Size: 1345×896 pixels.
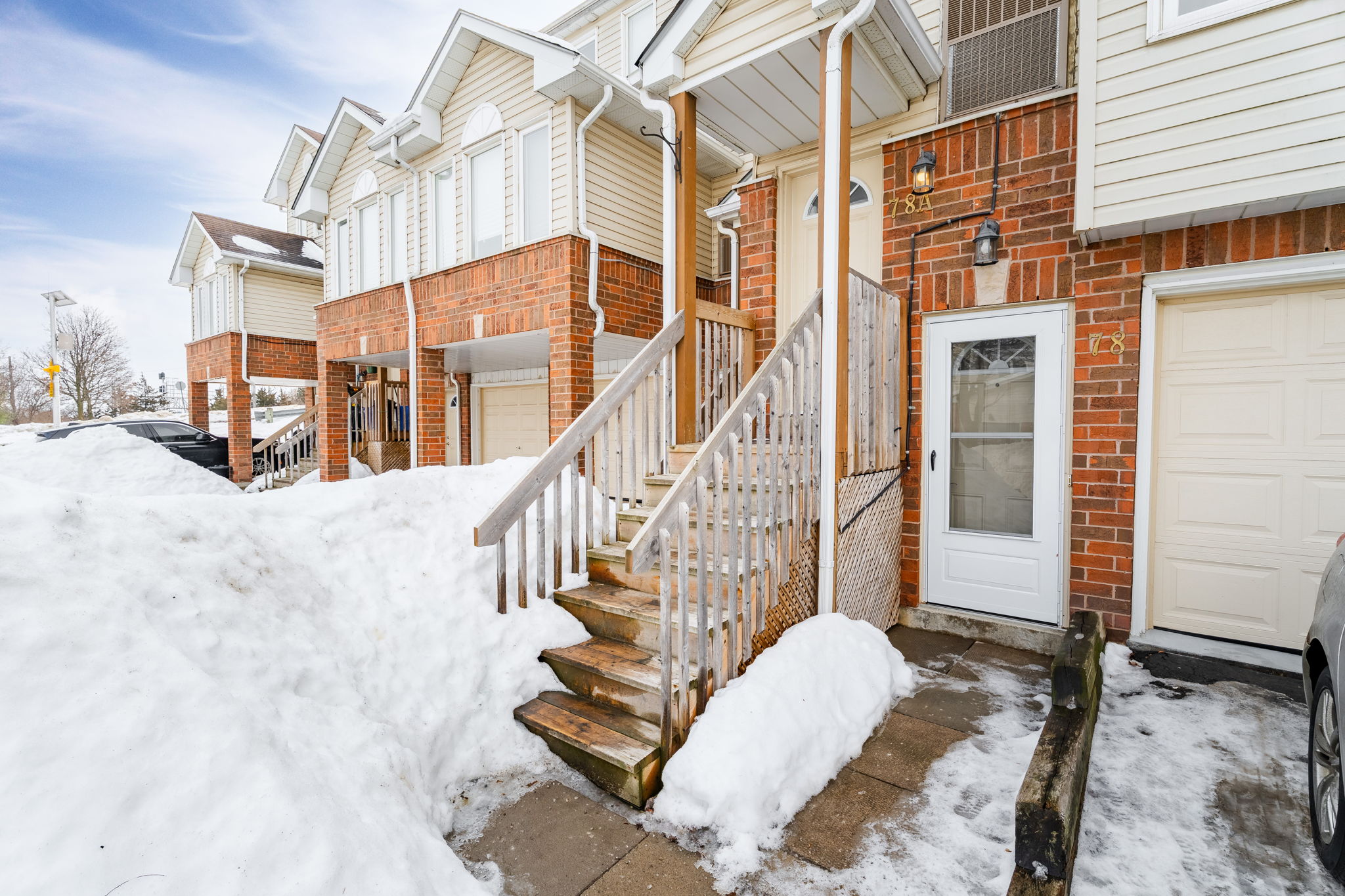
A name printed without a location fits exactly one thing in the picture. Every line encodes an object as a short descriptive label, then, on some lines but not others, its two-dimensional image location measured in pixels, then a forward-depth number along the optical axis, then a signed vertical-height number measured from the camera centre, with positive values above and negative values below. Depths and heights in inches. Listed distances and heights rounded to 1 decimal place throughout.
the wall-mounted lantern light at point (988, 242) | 156.4 +49.7
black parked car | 458.6 -10.6
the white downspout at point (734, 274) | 218.2 +59.0
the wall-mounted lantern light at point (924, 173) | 161.9 +70.8
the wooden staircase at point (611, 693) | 93.7 -49.1
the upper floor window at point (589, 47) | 385.1 +253.2
